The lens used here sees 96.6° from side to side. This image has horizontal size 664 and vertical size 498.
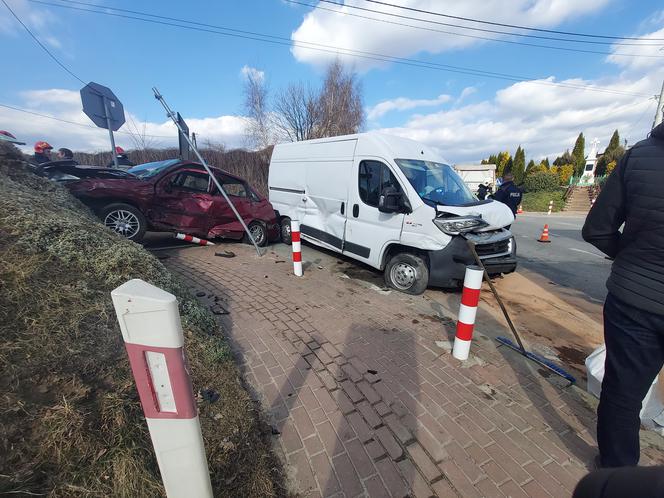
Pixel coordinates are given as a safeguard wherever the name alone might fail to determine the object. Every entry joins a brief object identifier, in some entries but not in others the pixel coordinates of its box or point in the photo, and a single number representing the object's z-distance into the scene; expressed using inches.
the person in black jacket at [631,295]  62.6
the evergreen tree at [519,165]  1353.7
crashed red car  217.0
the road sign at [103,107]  242.8
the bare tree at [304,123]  850.8
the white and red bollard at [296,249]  201.6
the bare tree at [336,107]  852.6
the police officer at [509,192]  319.9
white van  171.5
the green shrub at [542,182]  1131.3
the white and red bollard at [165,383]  39.1
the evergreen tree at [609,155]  1286.9
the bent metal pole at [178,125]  215.0
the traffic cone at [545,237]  404.4
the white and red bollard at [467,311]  111.0
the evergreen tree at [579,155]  1422.2
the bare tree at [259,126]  833.5
